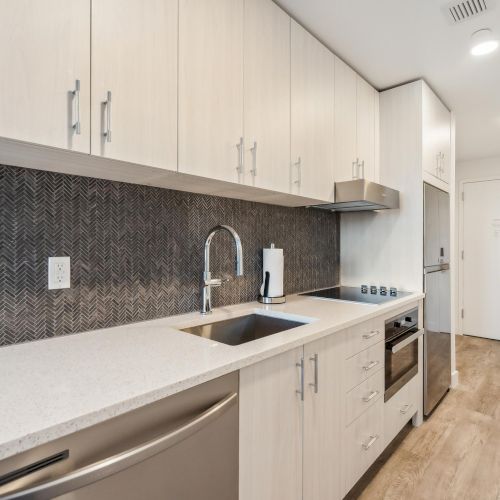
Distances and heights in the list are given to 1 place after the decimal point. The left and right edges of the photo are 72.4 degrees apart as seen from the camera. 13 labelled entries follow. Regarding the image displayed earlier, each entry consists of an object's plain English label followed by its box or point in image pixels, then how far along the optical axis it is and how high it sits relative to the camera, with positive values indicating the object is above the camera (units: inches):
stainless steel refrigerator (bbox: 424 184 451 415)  95.7 -13.0
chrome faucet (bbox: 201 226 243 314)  62.6 -5.2
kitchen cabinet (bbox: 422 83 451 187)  97.1 +36.0
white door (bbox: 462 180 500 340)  169.3 -2.1
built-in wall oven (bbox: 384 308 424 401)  74.7 -22.7
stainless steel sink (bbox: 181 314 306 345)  60.7 -14.0
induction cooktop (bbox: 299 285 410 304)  81.3 -10.6
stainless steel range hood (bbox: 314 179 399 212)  77.9 +13.9
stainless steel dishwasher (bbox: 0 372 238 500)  25.0 -17.0
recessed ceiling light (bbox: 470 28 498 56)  74.4 +47.9
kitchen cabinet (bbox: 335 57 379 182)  82.6 +33.7
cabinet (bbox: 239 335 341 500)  41.7 -23.8
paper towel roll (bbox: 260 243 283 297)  75.6 -3.7
